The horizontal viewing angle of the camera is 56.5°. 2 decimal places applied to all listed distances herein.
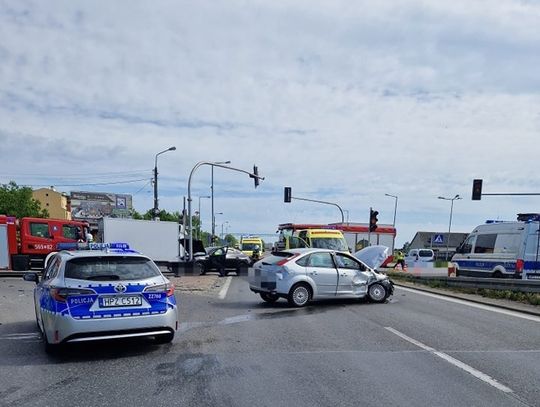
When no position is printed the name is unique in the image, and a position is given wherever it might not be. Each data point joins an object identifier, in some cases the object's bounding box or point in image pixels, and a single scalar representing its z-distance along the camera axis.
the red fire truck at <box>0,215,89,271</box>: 23.97
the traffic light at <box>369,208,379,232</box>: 27.52
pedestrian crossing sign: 39.71
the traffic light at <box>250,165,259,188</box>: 29.05
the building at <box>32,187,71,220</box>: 111.81
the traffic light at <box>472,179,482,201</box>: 31.00
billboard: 93.50
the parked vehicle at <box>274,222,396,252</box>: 36.50
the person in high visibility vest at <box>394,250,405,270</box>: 34.41
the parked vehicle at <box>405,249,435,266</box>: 43.09
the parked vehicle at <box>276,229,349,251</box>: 24.70
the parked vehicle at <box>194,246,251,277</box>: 26.33
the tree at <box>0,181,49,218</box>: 54.94
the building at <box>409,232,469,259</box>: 93.59
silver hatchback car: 12.69
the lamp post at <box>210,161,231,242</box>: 55.85
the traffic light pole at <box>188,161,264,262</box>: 23.69
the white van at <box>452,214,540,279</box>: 17.59
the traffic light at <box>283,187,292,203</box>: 39.09
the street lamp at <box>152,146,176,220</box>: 34.59
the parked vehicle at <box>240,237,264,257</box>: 41.57
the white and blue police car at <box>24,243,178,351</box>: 6.79
